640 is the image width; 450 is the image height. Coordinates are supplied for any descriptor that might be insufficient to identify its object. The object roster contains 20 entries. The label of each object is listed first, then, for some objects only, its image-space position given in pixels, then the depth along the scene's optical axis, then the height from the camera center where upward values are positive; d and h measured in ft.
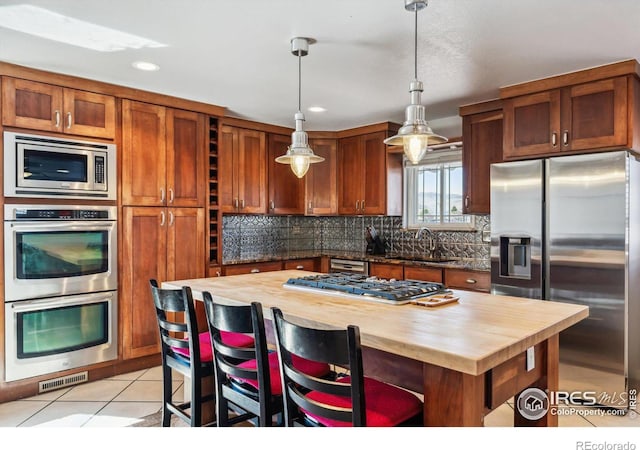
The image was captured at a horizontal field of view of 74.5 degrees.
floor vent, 10.02 -3.90
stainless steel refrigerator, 9.00 -0.73
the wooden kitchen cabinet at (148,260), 11.28 -1.07
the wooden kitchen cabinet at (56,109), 9.53 +2.75
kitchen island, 4.34 -1.28
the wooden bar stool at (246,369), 5.68 -2.19
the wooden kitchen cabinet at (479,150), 11.96 +2.10
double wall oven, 9.54 -1.56
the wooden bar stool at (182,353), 6.85 -2.28
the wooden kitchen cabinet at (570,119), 9.11 +2.40
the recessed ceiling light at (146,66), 9.33 +3.54
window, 14.38 +1.07
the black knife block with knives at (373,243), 16.24 -0.80
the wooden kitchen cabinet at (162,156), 11.34 +1.89
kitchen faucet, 14.99 -0.74
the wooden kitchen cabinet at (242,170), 14.15 +1.82
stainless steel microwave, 9.51 +1.33
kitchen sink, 14.33 -1.28
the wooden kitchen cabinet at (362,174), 15.18 +1.80
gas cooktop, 6.64 -1.13
